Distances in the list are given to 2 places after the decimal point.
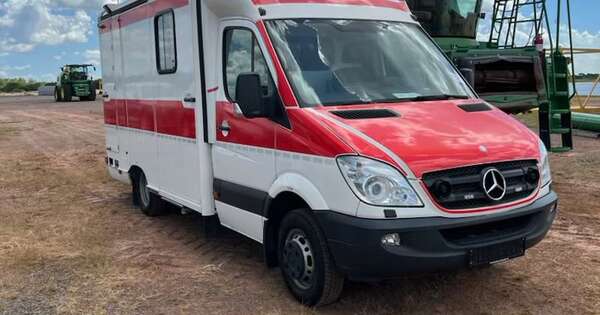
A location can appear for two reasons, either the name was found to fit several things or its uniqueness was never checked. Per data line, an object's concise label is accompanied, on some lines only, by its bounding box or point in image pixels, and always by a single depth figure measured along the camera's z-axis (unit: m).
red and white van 4.05
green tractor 40.94
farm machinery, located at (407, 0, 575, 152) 9.47
